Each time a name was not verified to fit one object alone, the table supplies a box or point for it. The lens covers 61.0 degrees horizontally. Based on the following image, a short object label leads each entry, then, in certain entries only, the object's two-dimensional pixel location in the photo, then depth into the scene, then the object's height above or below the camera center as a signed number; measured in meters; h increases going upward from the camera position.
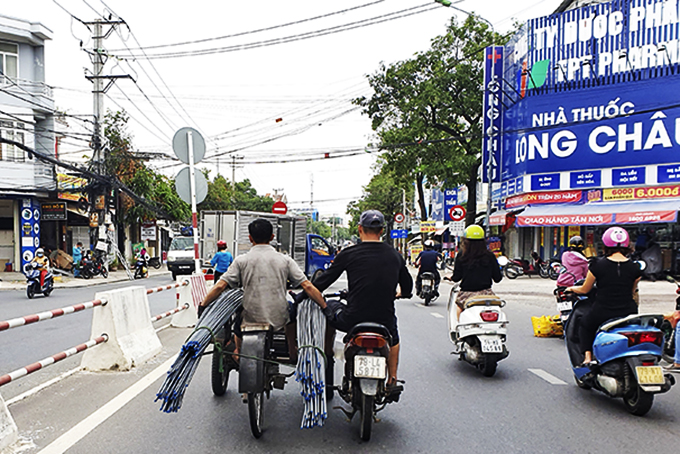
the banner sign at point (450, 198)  38.68 +1.33
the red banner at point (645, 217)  18.69 +0.00
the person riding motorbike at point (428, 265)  14.39 -1.18
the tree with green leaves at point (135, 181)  28.36 +2.15
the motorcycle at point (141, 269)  25.60 -2.21
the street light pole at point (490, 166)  23.33 +2.27
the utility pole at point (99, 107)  22.34 +4.53
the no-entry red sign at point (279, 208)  22.15 +0.42
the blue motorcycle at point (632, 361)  4.75 -1.22
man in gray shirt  4.49 -0.52
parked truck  20.64 -0.66
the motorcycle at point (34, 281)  16.59 -1.78
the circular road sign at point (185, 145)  9.62 +1.25
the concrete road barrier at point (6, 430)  3.93 -1.45
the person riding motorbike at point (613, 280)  5.23 -0.58
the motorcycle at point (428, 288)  14.19 -1.73
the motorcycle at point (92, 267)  24.30 -1.99
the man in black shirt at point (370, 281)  4.34 -0.47
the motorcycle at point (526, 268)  23.30 -2.07
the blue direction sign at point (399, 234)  40.12 -1.09
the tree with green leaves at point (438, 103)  26.16 +5.34
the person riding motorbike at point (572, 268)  8.04 -0.71
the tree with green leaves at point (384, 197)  62.44 +2.41
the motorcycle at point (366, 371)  4.06 -1.08
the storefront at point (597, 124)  20.58 +3.50
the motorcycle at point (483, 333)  6.30 -1.26
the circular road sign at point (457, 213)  22.09 +0.19
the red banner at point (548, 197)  22.64 +0.81
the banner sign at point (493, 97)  25.34 +5.31
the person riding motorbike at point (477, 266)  6.62 -0.55
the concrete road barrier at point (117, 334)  6.46 -1.33
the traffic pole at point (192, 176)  9.55 +0.72
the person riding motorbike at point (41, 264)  16.84 -1.30
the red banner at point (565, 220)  20.16 -0.09
